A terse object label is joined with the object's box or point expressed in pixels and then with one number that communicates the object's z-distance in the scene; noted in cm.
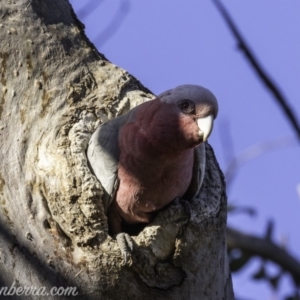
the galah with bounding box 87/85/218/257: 725
